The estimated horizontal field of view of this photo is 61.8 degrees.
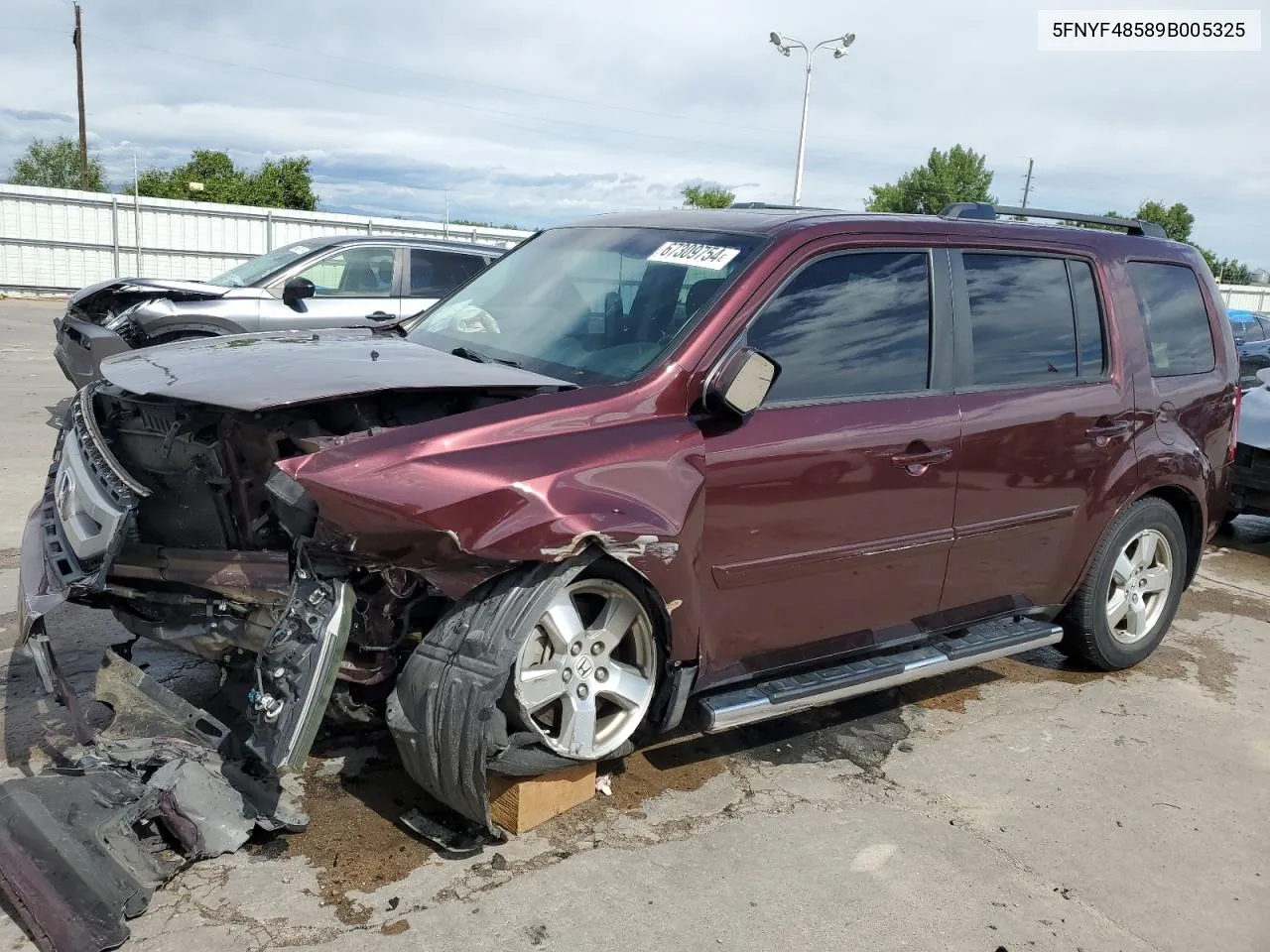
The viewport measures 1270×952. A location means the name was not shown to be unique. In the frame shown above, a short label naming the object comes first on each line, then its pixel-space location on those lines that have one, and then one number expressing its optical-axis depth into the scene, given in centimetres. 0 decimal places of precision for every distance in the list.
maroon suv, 290
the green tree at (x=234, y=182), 4066
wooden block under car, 325
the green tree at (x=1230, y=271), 5876
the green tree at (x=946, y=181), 5456
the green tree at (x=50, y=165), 5212
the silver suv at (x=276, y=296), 873
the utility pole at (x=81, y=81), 3675
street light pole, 2622
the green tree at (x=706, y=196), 4819
